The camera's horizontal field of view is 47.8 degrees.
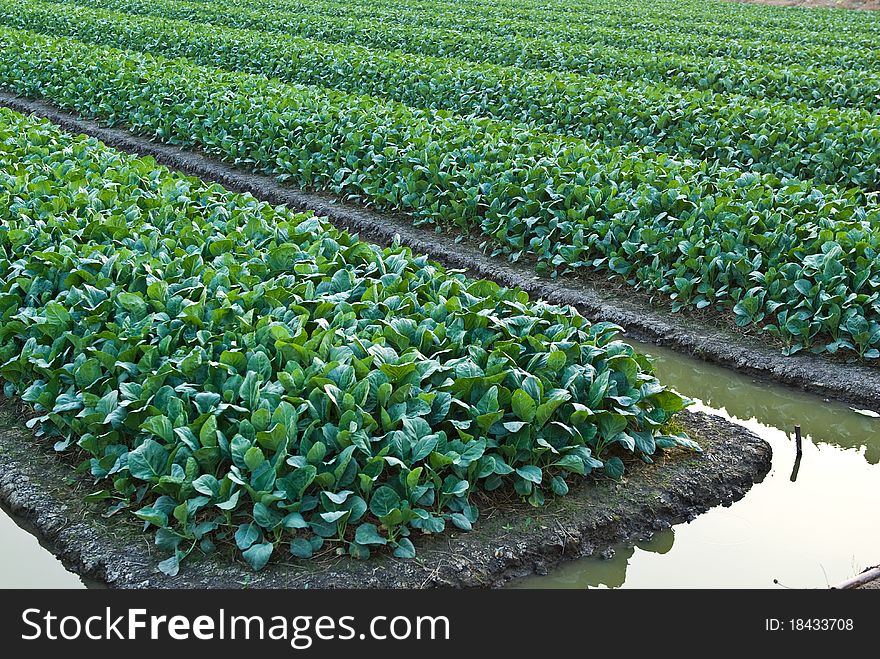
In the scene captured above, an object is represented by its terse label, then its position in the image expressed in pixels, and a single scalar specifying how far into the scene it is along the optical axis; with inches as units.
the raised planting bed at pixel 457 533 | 164.6
